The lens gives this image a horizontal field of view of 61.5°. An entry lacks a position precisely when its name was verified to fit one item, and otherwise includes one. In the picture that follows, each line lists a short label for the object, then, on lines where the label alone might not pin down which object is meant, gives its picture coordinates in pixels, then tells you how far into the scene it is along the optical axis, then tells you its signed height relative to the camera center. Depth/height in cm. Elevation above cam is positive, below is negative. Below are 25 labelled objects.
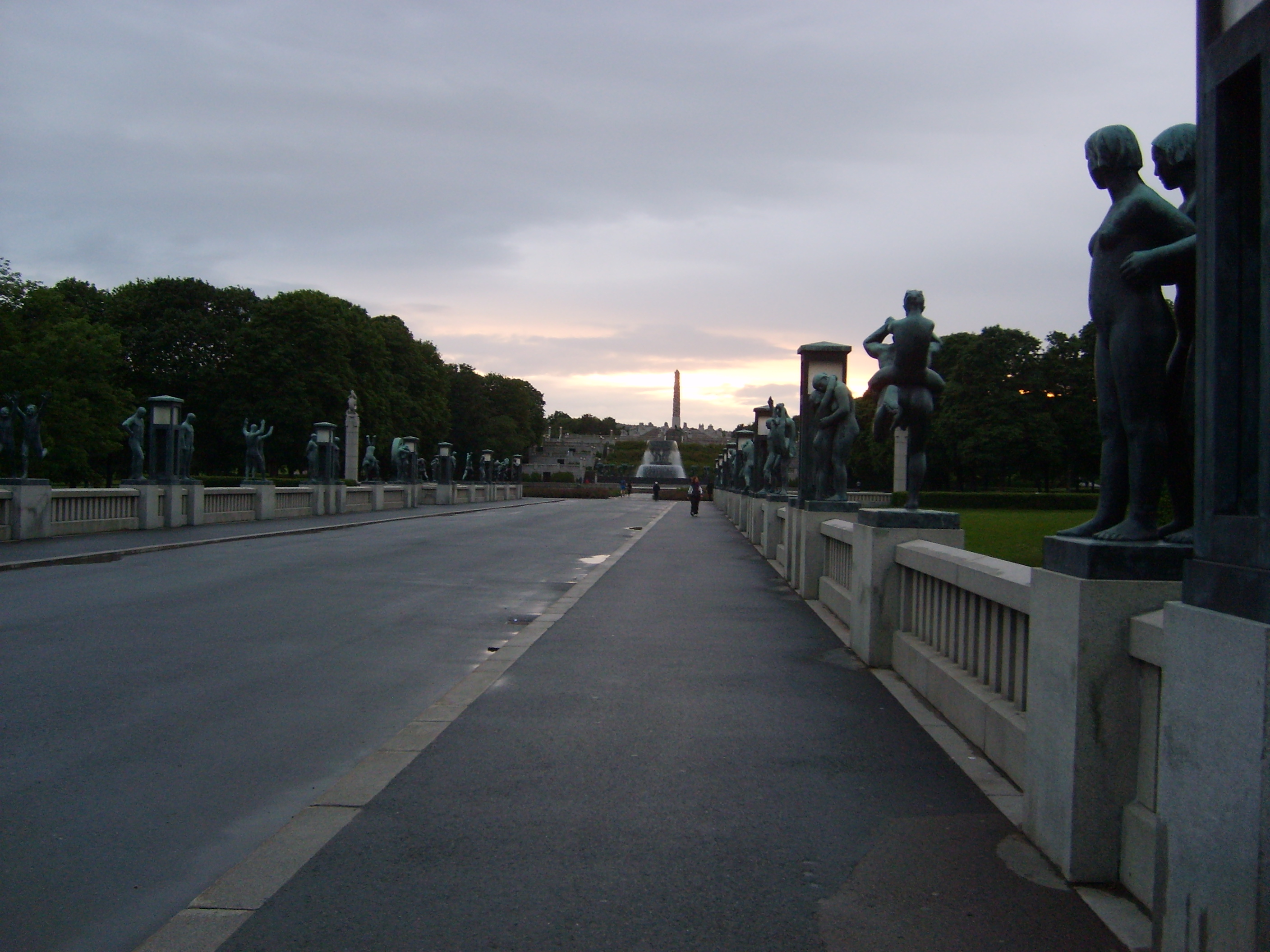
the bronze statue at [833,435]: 1405 +47
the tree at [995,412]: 6188 +352
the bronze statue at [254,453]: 3494 +29
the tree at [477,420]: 9719 +417
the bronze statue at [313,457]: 3756 +21
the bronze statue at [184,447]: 2656 +37
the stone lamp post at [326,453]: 3738 +37
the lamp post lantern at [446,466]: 5509 -8
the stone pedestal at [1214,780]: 242 -74
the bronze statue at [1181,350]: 370 +45
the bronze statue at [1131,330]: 373 +51
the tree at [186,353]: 5466 +563
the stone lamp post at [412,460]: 4934 +19
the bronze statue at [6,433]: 2066 +50
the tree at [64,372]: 4388 +373
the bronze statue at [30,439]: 2102 +42
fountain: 11288 +52
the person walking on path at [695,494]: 4716 -118
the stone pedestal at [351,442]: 5378 +108
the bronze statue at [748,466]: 3066 +8
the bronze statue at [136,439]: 2548 +53
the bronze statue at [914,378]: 833 +74
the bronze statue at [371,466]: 4547 -8
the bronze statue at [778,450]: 2309 +41
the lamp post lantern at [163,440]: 2512 +50
